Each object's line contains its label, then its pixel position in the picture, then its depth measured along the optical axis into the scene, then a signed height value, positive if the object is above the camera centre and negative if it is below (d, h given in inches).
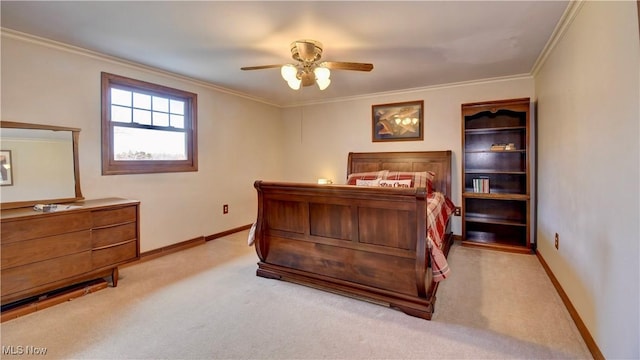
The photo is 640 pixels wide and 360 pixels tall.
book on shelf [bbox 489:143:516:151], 145.9 +14.9
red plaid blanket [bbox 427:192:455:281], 86.4 -18.3
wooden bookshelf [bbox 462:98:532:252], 144.6 +1.4
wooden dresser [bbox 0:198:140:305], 82.3 -20.8
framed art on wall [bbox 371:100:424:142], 173.8 +34.2
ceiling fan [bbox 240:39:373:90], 96.2 +37.7
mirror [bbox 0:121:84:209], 95.3 +5.1
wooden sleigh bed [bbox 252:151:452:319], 85.4 -21.1
